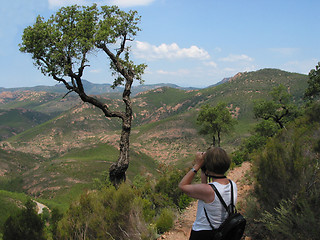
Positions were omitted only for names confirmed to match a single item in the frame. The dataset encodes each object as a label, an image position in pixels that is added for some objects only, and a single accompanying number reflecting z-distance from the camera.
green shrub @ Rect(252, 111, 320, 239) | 3.42
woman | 2.24
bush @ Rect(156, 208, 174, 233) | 5.55
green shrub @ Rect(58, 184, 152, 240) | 5.07
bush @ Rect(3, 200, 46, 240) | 8.56
